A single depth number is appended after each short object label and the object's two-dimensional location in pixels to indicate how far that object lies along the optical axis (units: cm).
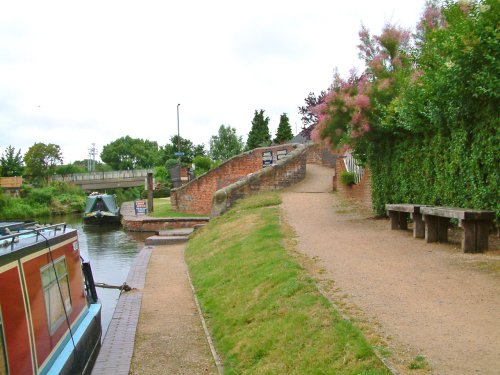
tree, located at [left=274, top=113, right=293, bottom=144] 4519
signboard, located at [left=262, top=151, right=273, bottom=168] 2502
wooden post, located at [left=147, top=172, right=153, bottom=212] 2870
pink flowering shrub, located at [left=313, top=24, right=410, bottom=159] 1143
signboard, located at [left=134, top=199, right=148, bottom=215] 2822
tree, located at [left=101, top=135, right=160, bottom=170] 10131
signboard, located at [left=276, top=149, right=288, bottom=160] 2446
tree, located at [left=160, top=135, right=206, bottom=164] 5968
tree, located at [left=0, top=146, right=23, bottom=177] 6028
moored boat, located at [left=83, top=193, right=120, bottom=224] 3088
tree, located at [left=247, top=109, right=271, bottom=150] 4884
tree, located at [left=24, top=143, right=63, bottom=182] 6391
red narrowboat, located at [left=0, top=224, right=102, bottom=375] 392
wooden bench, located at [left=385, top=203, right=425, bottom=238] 923
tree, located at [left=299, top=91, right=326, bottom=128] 2606
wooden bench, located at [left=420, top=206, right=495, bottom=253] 719
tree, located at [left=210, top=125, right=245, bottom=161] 6219
